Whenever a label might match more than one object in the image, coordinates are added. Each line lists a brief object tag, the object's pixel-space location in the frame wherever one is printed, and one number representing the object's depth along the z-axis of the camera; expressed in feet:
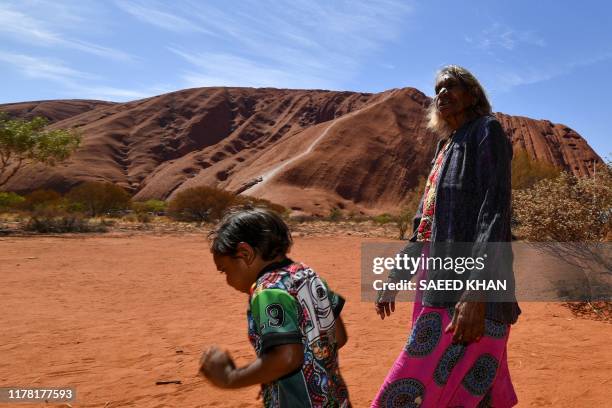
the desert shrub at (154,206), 116.06
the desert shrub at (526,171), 72.95
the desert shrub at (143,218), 88.01
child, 4.25
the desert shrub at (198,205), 100.27
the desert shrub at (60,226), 65.10
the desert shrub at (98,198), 103.96
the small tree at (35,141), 67.15
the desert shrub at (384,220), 104.95
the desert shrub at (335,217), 114.93
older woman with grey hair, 6.04
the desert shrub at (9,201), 94.57
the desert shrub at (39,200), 101.65
